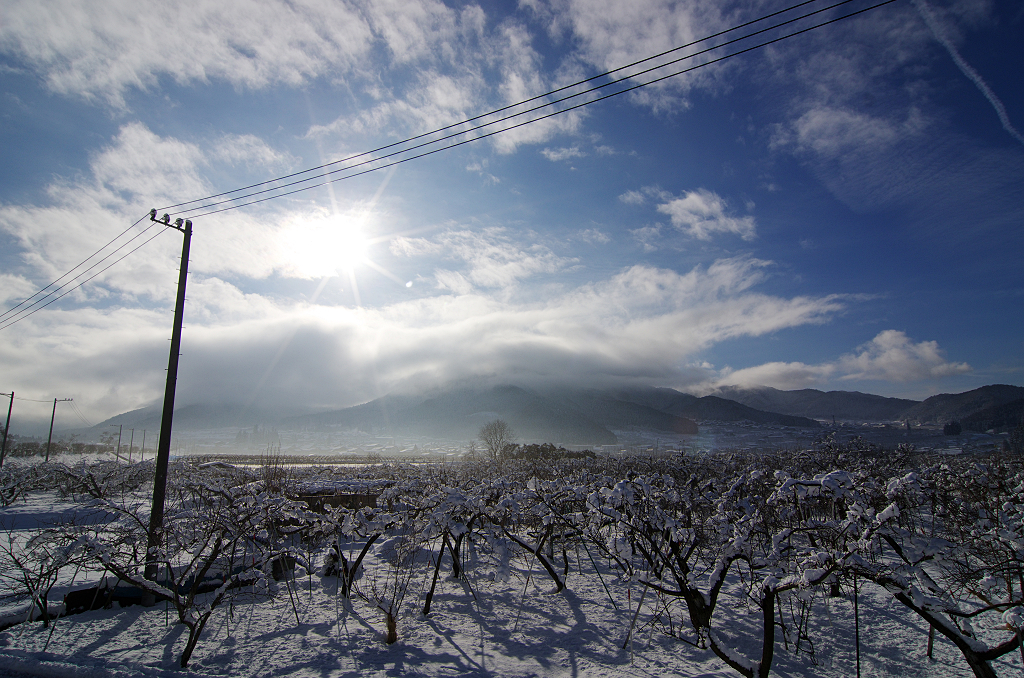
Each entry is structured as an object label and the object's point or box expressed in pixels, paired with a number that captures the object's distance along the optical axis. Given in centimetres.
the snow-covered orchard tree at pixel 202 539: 658
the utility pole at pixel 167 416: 961
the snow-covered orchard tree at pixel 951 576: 474
